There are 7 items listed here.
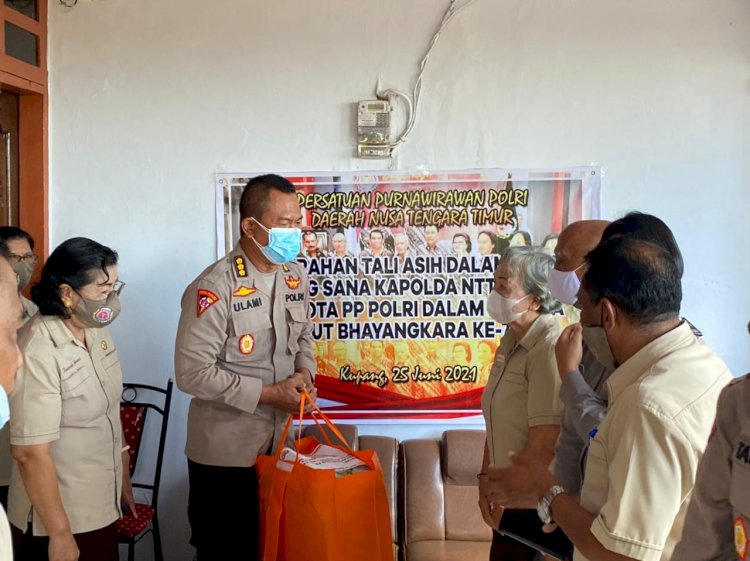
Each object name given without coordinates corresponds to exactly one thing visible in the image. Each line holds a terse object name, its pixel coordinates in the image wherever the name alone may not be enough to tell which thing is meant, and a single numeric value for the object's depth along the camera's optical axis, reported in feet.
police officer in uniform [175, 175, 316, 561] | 7.57
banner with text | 9.81
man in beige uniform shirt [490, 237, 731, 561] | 3.77
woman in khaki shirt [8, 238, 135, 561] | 6.21
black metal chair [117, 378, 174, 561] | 9.23
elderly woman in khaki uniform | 6.14
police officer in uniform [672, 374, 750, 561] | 3.23
